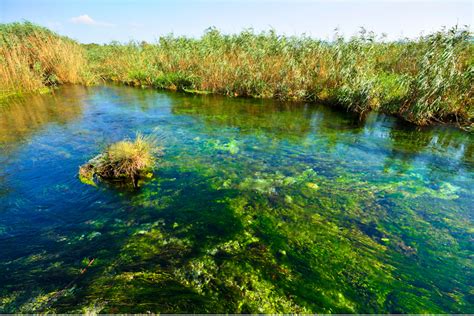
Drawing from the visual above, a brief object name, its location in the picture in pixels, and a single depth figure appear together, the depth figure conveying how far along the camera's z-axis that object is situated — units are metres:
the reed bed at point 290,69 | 7.23
